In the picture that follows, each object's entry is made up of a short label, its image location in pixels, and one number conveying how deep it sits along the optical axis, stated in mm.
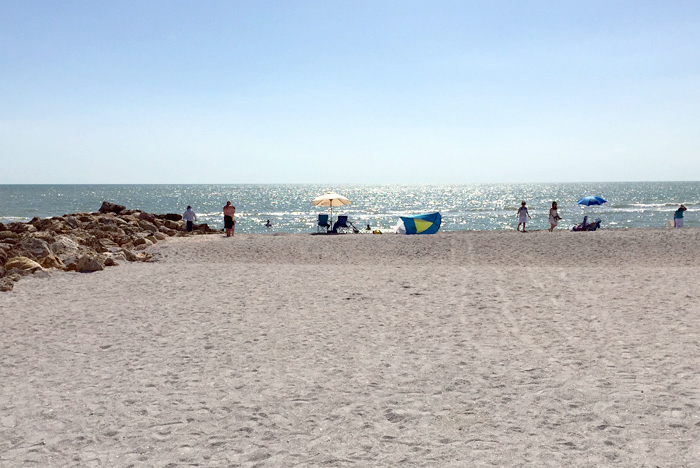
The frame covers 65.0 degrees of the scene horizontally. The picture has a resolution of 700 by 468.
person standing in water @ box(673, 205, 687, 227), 25609
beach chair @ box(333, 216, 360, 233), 25203
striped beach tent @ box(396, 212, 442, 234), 22719
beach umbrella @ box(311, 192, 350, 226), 24875
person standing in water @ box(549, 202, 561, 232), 22828
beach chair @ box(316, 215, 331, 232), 25766
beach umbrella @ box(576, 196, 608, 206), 28922
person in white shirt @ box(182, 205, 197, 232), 23034
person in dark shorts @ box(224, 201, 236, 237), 22016
